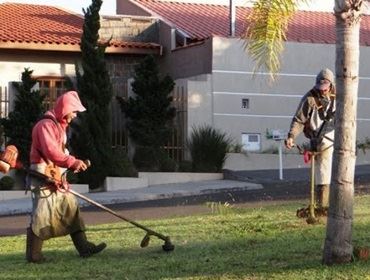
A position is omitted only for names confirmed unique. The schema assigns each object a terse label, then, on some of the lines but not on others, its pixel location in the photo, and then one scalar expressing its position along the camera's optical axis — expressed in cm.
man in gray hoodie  1036
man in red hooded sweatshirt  870
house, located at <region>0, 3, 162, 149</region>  2389
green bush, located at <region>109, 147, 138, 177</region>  2030
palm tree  733
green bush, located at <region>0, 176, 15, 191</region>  1962
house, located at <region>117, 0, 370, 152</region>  2322
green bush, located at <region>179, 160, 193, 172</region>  2147
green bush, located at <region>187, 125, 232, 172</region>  2168
